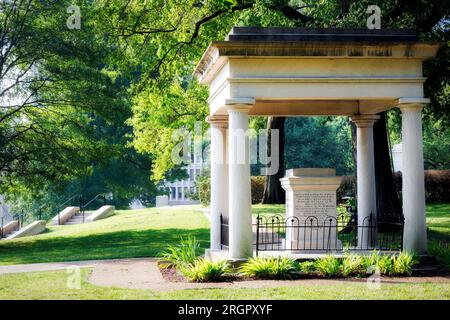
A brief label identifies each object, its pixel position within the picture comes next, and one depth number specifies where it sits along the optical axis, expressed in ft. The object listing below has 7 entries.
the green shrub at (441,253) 47.61
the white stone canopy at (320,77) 44.09
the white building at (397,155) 173.89
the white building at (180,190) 368.03
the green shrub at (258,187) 126.86
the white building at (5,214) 184.47
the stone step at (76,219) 133.30
